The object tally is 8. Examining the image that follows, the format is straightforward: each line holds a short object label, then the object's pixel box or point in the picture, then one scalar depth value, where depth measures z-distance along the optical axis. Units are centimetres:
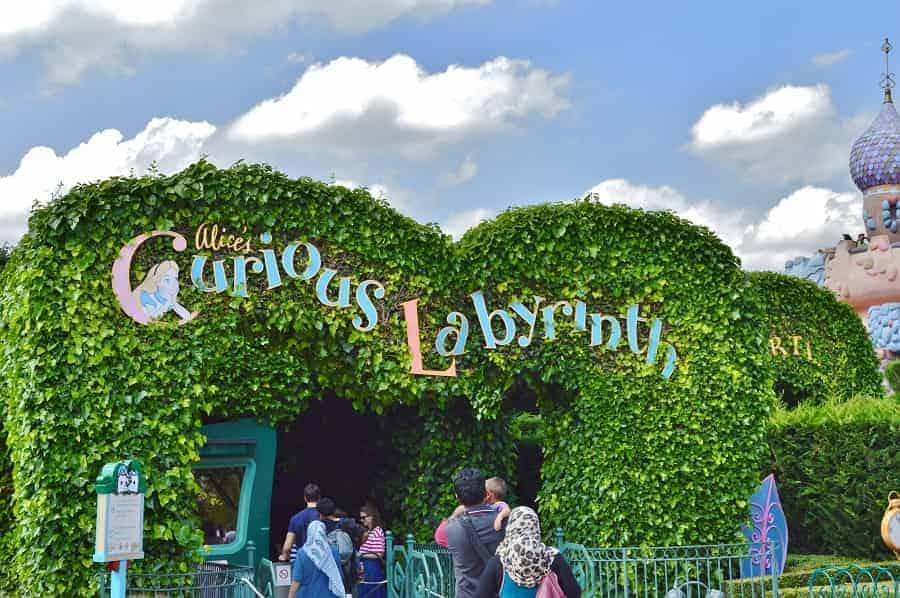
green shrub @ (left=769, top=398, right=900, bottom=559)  1141
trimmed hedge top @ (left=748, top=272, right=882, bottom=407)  1470
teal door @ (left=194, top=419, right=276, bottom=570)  1070
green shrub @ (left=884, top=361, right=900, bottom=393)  1833
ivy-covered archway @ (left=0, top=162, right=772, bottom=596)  843
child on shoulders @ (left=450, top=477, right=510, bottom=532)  604
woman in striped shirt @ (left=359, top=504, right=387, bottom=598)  955
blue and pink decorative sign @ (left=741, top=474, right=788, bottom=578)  1063
